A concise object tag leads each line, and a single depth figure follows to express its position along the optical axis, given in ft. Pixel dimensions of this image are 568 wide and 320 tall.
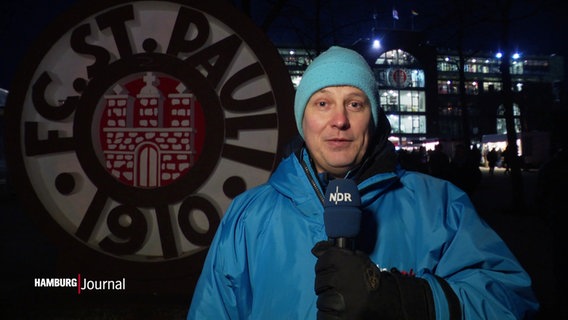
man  4.32
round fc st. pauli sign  12.62
